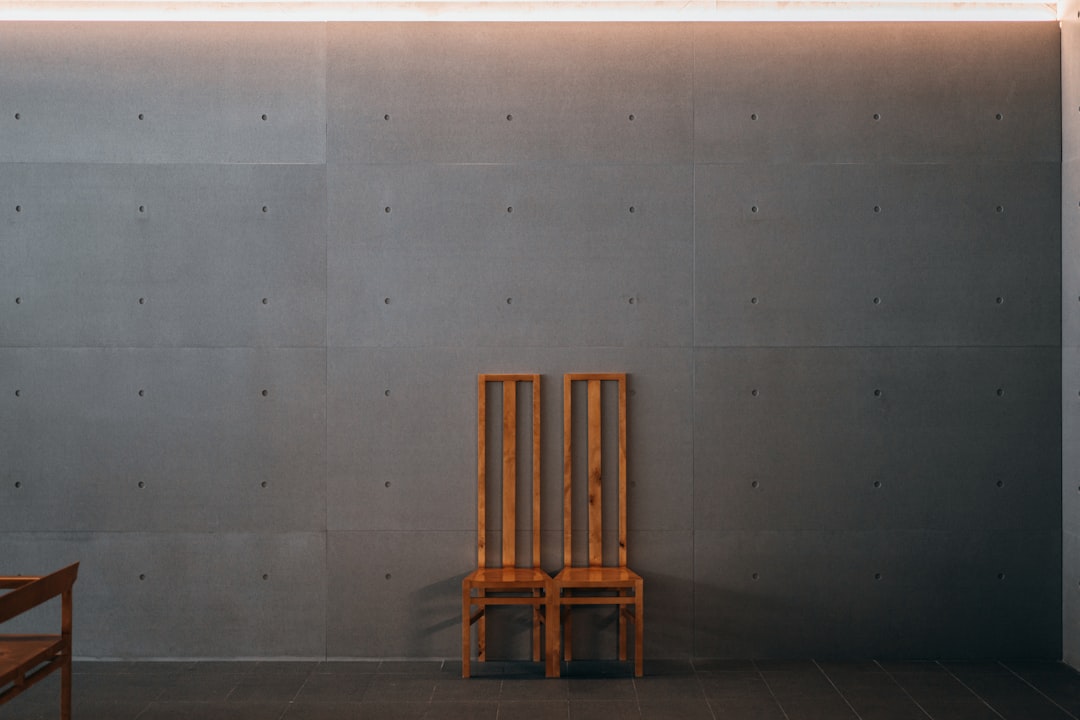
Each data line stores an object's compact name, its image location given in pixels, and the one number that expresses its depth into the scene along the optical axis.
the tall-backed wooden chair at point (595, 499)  4.39
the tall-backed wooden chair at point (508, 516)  4.33
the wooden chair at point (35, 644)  2.97
